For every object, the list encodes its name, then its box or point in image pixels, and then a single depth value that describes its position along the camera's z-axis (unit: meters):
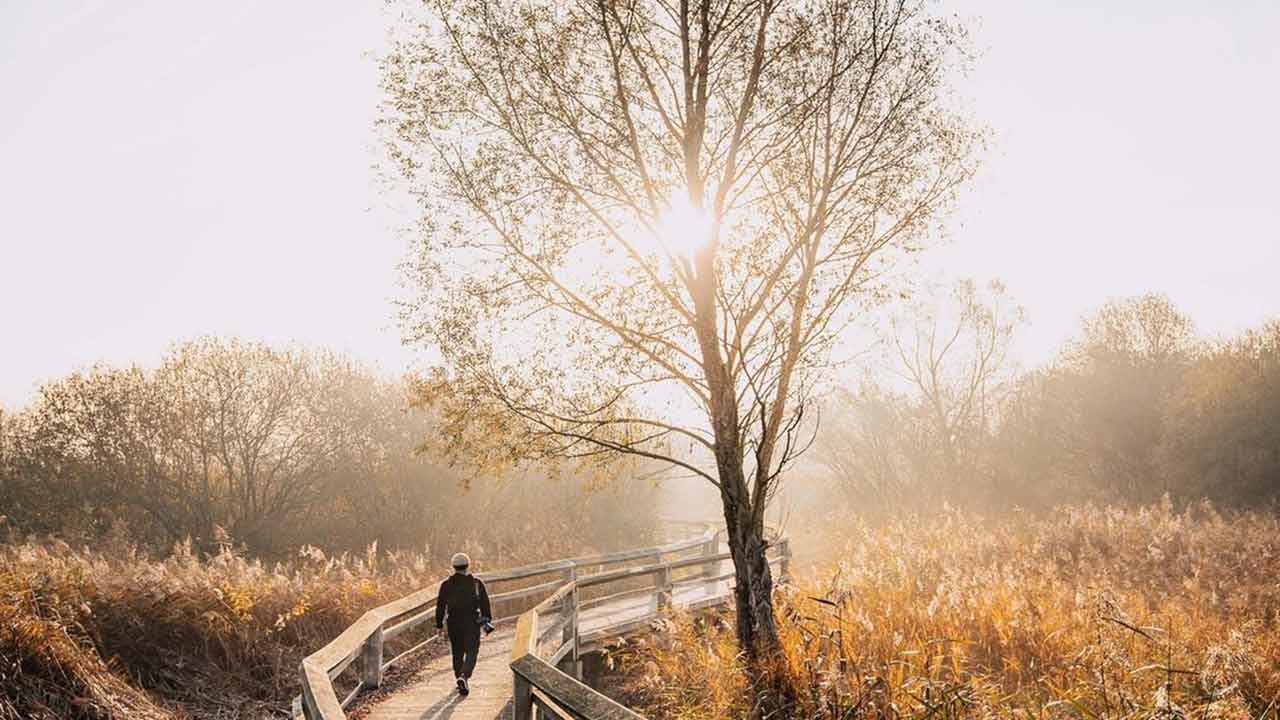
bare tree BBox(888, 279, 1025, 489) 35.15
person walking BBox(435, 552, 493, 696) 9.29
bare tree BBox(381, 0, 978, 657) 8.95
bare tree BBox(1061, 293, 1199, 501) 30.80
